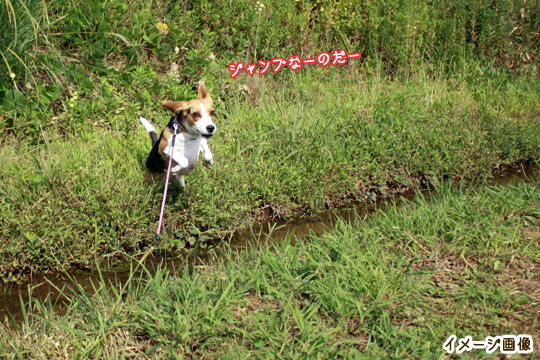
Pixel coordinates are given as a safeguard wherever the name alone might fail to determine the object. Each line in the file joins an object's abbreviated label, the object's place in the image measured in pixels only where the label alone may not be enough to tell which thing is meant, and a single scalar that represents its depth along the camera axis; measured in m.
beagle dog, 3.36
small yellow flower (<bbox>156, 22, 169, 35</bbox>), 6.19
